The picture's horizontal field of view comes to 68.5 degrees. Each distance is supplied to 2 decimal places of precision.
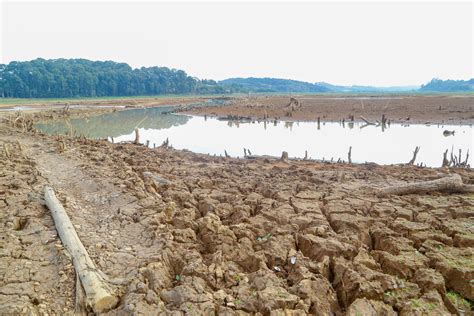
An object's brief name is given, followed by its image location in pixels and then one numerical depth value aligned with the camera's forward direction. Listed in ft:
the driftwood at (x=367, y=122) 80.02
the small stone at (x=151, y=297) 10.99
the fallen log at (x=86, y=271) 10.90
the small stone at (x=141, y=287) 11.35
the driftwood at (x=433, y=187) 22.72
